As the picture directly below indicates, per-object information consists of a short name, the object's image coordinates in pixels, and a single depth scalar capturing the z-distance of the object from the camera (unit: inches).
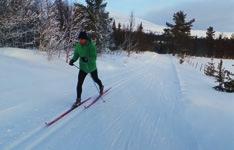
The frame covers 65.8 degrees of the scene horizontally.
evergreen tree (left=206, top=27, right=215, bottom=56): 1552.2
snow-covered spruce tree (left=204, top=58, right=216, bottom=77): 481.8
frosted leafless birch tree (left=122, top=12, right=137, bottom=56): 928.4
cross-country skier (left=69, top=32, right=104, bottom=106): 181.8
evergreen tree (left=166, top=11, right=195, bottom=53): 1375.7
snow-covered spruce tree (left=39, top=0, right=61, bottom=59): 395.0
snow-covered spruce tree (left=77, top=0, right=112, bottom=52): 732.8
